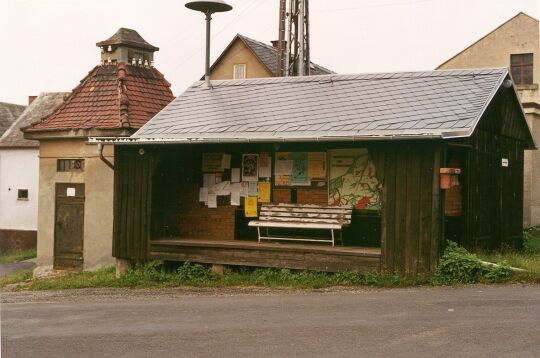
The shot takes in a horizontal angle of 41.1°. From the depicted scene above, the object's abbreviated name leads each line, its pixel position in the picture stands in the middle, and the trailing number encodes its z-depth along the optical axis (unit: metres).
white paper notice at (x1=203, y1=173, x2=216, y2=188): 16.11
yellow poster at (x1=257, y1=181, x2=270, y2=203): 15.46
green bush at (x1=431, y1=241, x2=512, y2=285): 11.81
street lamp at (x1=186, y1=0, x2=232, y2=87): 17.00
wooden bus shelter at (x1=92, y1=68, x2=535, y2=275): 12.73
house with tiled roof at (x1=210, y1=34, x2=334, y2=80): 33.58
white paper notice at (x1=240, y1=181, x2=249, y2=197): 15.69
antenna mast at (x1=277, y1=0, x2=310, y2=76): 22.98
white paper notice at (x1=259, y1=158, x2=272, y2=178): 15.45
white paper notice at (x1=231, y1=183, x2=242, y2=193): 15.78
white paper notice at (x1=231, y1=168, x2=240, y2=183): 15.78
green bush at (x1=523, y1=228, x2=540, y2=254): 17.28
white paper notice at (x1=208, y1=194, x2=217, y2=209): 16.11
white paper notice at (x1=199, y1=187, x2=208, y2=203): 16.21
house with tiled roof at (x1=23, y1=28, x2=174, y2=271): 18.59
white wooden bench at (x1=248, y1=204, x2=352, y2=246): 14.14
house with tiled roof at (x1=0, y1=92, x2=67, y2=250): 32.31
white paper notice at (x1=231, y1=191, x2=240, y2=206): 15.80
